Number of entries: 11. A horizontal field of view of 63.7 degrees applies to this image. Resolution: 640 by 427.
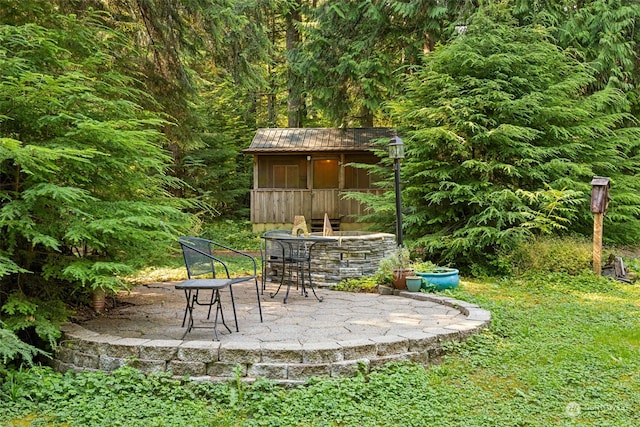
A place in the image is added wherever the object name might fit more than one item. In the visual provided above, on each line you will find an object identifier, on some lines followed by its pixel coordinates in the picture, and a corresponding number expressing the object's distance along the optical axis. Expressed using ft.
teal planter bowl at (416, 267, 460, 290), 21.39
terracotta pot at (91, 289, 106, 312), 16.55
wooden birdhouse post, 25.35
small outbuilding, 48.70
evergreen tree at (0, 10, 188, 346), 12.56
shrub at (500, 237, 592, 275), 25.93
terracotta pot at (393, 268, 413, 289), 21.31
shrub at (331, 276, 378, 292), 22.25
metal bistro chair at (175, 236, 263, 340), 13.10
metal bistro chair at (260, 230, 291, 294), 22.84
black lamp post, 23.52
